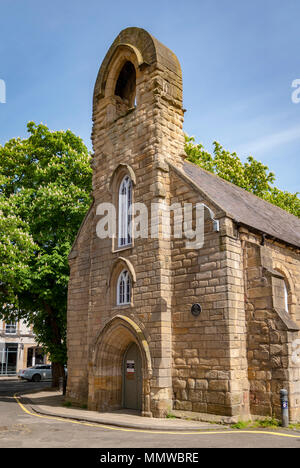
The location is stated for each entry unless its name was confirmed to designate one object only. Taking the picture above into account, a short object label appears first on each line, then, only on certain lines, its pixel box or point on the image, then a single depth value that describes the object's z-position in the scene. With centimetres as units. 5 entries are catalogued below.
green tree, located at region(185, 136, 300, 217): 2791
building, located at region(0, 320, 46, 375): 4125
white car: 3381
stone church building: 1117
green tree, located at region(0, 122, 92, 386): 1802
